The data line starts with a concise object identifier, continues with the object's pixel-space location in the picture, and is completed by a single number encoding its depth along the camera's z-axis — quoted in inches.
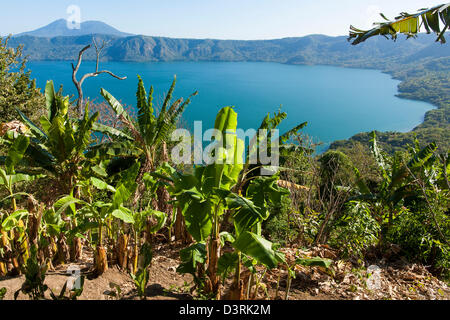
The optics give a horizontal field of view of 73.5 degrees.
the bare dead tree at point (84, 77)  386.7
